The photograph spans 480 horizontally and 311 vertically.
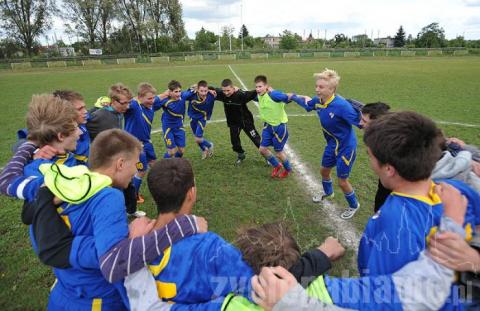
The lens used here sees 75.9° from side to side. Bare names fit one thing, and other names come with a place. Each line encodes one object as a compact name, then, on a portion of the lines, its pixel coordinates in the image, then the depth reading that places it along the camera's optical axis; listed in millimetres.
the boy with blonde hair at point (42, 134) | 2471
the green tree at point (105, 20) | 56188
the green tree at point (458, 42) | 63688
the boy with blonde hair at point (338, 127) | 4668
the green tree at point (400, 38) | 79562
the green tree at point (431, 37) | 66438
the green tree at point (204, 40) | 66000
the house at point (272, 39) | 122525
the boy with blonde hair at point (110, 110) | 4426
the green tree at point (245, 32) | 96388
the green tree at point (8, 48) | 50425
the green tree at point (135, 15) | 58906
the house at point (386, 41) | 91938
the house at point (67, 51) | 59097
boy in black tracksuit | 6910
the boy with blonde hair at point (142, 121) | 5594
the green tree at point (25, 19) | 49750
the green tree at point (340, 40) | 74444
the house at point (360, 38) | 80300
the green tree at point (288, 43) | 66562
